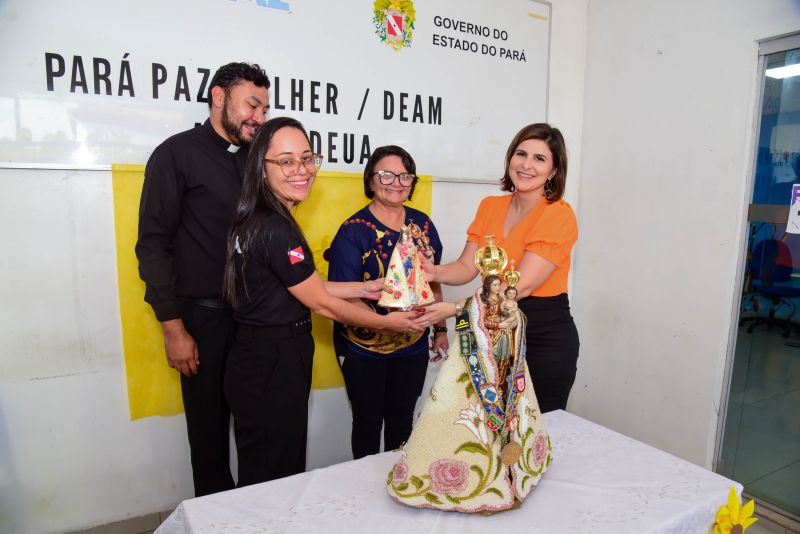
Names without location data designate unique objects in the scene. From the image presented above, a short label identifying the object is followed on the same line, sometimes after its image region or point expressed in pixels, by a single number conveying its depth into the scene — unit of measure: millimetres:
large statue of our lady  1126
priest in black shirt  1839
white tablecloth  1099
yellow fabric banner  2086
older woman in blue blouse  2043
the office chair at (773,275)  2328
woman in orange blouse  1775
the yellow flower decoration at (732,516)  1223
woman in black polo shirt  1545
